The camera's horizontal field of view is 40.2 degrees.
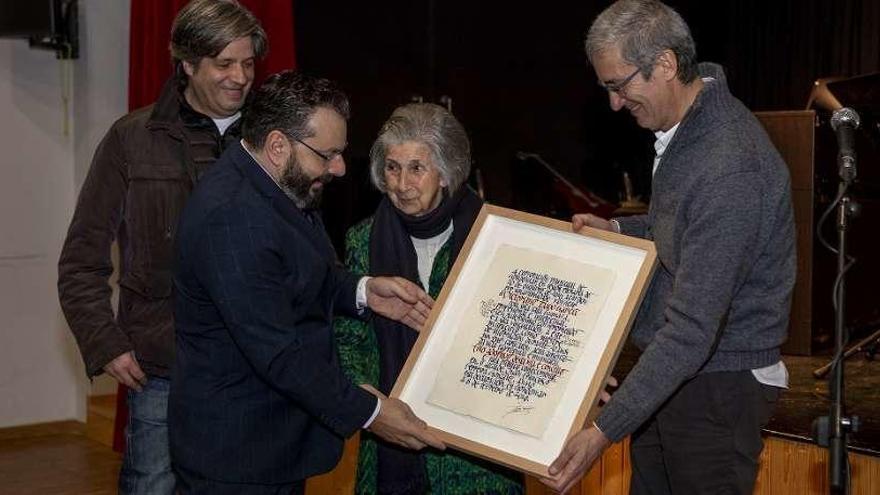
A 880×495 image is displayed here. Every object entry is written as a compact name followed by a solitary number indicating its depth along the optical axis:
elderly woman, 2.85
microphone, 2.33
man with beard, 2.30
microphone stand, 2.27
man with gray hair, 2.32
